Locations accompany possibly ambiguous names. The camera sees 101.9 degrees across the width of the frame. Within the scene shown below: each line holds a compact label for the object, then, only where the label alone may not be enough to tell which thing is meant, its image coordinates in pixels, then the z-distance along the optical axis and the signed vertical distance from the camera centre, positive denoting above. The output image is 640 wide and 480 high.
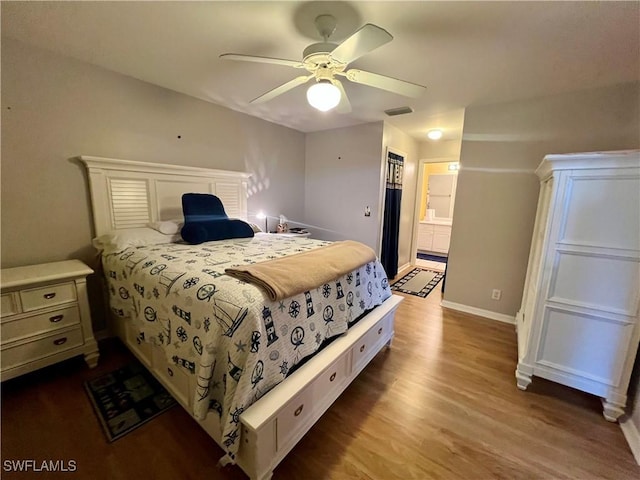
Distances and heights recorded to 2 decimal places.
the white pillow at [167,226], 2.35 -0.32
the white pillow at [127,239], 2.08 -0.40
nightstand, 1.62 -0.85
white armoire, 1.51 -0.49
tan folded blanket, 1.30 -0.43
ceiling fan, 1.31 +0.74
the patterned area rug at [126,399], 1.51 -1.33
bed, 1.14 -0.72
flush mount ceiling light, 3.74 +0.93
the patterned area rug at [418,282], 3.73 -1.31
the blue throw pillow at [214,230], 2.27 -0.35
